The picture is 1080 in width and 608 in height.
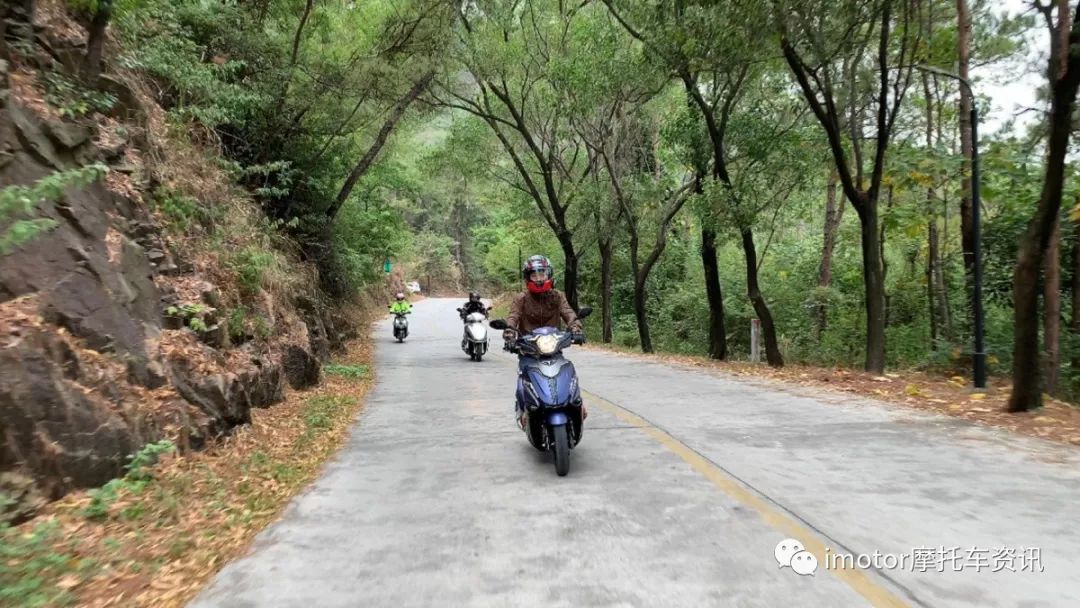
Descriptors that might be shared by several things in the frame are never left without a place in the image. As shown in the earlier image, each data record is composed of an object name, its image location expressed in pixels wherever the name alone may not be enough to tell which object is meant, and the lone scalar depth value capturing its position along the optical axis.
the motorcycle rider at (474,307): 19.61
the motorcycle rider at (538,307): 7.78
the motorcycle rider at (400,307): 26.34
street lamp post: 11.88
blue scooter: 6.87
